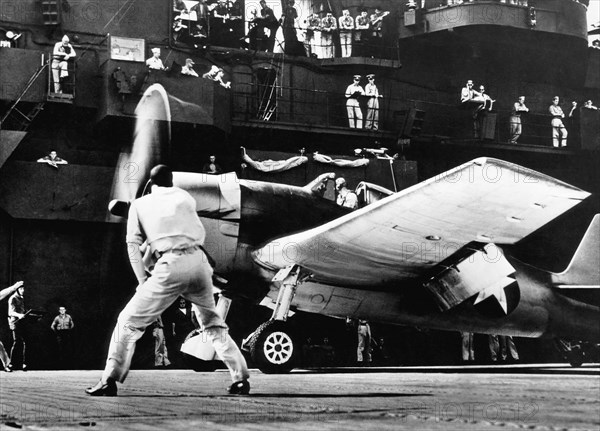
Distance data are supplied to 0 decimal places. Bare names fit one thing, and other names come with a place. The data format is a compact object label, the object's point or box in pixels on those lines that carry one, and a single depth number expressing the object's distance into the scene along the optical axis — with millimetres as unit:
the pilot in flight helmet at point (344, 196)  18773
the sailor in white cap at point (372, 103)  27047
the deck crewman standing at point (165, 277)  7789
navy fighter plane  14172
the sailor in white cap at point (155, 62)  23750
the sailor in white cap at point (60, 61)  23156
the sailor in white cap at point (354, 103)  26703
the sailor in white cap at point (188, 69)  23936
